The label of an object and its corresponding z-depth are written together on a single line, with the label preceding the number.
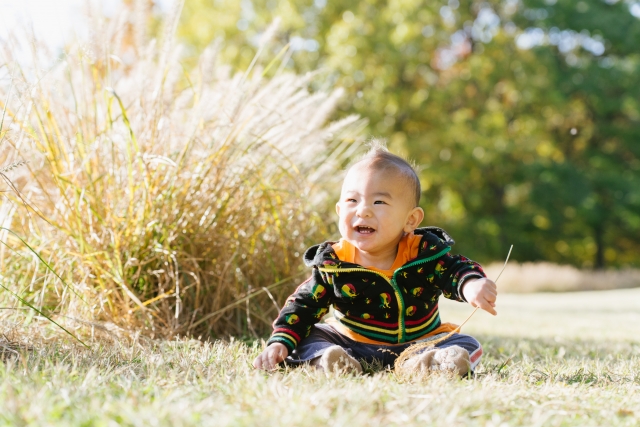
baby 2.18
